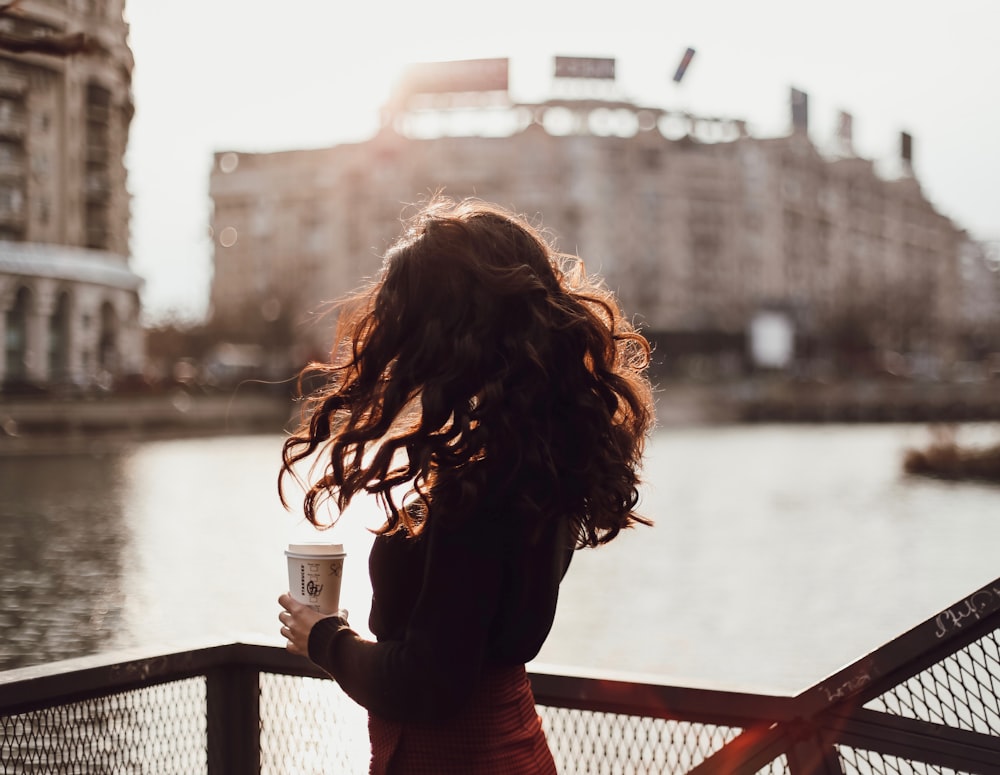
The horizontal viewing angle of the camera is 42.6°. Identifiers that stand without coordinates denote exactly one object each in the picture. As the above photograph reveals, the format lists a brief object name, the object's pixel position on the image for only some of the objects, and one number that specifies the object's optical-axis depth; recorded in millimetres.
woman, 1669
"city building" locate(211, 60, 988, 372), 81312
